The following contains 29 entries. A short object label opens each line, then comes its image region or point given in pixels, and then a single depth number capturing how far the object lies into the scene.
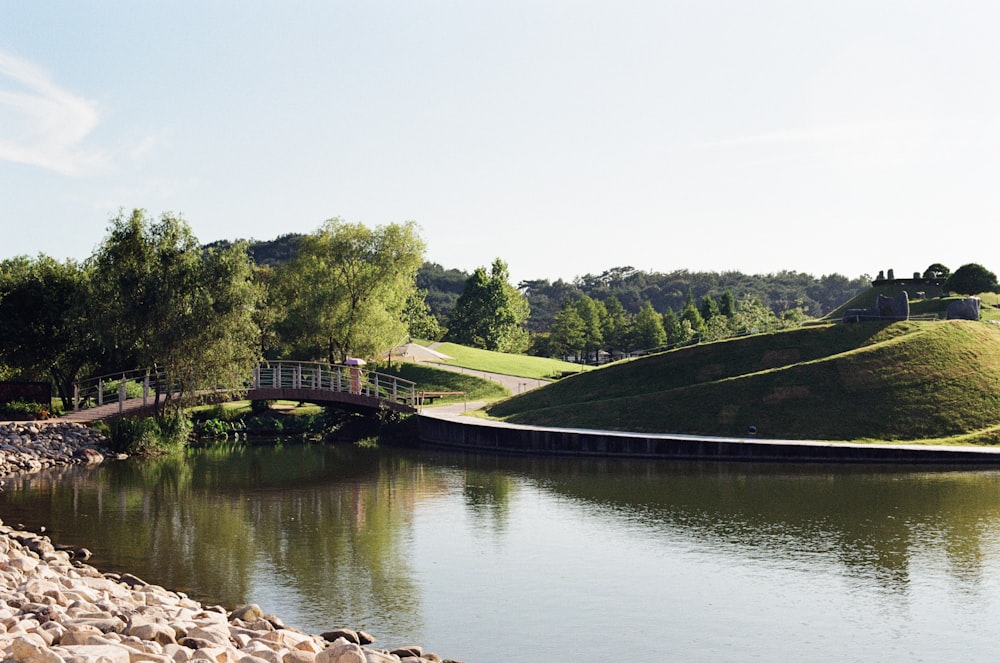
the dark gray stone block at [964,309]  58.53
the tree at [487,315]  109.00
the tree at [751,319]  97.25
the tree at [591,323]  117.25
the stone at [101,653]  13.59
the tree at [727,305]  129.88
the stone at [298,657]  15.36
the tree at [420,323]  114.81
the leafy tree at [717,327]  96.33
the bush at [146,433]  47.22
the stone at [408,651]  17.25
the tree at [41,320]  52.81
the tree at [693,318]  117.86
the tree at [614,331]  120.81
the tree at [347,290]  68.38
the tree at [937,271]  72.38
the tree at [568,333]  115.44
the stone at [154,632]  15.55
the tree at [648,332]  117.31
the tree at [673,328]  117.44
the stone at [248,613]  18.80
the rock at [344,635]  18.00
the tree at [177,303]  47.00
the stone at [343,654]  15.01
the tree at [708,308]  129.38
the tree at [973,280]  68.06
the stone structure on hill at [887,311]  57.72
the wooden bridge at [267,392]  49.22
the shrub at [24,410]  48.44
